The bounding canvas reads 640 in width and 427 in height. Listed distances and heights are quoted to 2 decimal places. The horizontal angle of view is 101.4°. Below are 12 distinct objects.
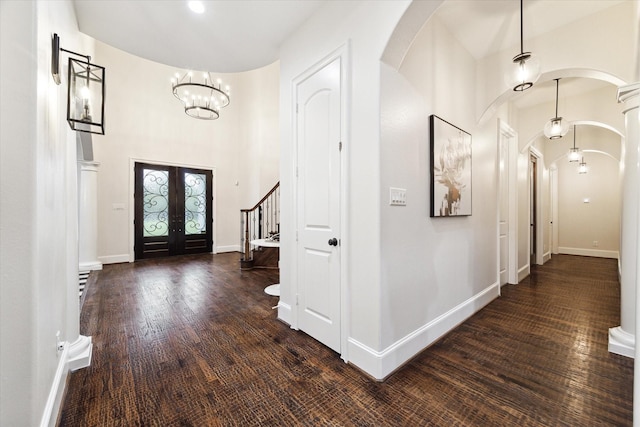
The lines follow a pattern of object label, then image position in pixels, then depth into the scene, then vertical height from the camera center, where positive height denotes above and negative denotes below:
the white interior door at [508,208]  4.13 +0.06
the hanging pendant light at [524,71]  2.36 +1.29
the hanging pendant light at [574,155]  5.09 +1.11
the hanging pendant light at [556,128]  3.66 +1.18
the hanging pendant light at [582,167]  6.94 +1.18
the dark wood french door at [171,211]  6.50 +0.05
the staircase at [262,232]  5.53 -0.46
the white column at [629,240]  2.20 -0.25
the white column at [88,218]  5.29 -0.10
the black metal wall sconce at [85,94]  1.72 +0.83
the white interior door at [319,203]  2.22 +0.09
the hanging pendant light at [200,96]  5.22 +2.86
